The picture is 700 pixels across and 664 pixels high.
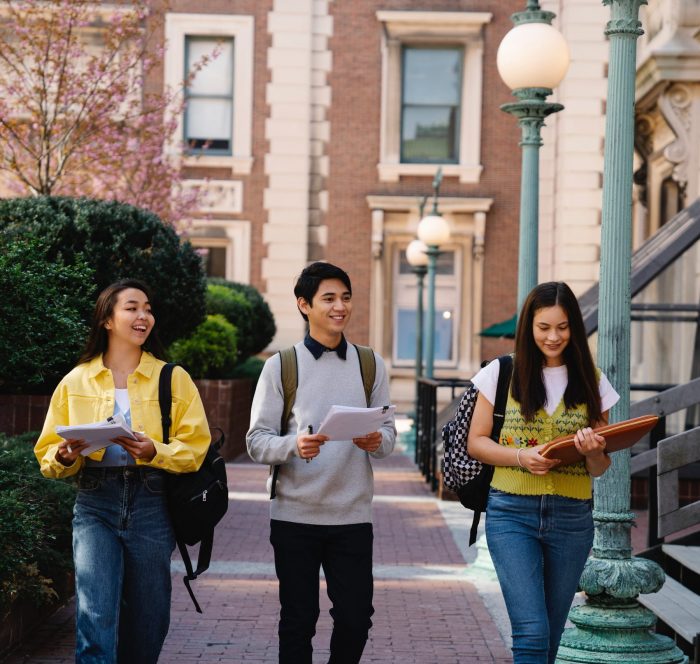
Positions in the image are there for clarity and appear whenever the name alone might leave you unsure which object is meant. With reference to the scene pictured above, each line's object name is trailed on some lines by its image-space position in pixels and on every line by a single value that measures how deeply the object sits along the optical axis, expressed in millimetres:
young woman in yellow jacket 5375
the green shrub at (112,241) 10984
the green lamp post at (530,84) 9195
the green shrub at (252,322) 21219
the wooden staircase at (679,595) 7074
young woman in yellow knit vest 5344
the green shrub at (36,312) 9688
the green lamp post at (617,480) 6621
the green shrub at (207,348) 18672
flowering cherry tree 14531
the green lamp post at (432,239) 20641
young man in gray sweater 5523
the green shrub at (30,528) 6676
